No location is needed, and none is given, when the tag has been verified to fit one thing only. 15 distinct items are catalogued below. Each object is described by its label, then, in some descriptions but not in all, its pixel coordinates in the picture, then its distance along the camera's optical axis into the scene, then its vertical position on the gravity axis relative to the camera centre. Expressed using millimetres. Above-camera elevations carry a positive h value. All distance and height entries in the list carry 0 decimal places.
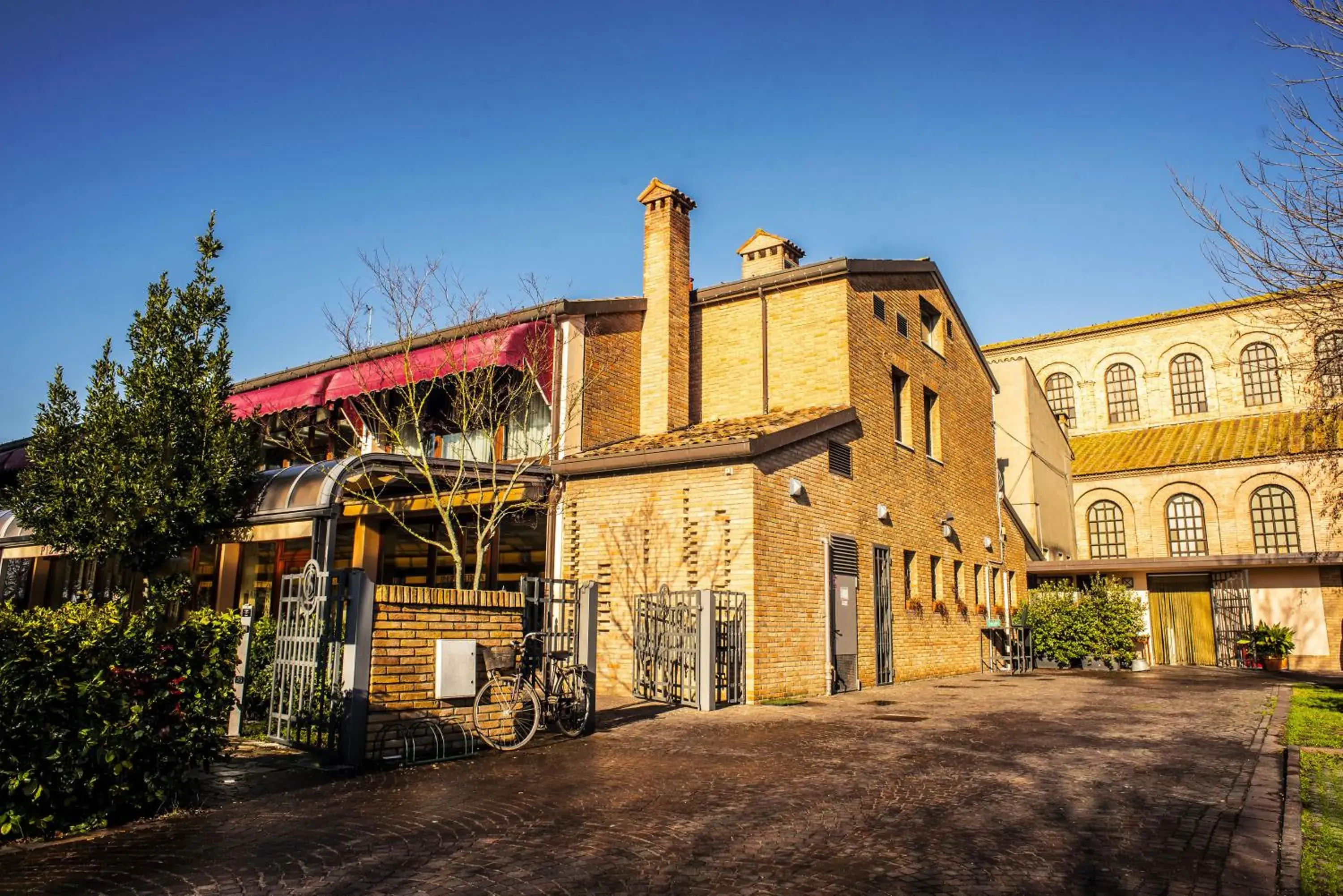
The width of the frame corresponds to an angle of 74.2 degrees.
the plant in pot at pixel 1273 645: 23703 -1275
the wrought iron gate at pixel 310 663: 8211 -670
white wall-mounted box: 8359 -701
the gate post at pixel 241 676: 9539 -900
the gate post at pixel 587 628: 10031 -387
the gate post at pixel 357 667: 7629 -635
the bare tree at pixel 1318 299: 7598 +2850
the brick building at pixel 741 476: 13633 +1984
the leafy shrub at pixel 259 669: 10391 -887
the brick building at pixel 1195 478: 24922 +4305
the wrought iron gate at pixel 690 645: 12328 -715
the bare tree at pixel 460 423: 13938 +3036
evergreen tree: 14797 +2329
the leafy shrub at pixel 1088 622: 22047 -643
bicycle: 8891 -1082
